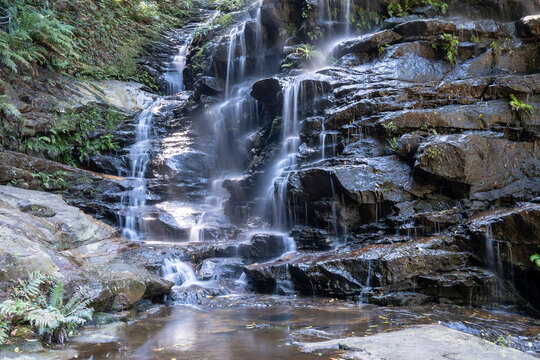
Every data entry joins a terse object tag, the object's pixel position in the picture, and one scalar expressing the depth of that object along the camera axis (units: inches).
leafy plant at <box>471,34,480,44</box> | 450.2
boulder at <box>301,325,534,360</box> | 134.0
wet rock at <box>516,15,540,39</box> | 415.8
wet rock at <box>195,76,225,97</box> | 619.8
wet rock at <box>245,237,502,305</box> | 256.8
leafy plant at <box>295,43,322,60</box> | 530.0
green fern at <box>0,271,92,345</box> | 148.8
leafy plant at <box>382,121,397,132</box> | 352.5
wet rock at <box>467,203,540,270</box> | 242.1
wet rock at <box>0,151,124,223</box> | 388.6
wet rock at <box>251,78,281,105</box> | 477.7
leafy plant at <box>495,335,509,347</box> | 179.6
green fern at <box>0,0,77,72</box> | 447.5
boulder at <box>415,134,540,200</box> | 302.2
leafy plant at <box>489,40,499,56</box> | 426.9
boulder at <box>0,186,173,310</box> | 184.4
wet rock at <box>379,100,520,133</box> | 343.3
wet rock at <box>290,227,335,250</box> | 336.5
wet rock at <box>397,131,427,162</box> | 329.4
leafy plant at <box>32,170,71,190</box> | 413.1
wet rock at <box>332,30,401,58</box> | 473.7
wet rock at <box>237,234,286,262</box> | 346.3
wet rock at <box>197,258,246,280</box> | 319.6
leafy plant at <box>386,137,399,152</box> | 345.3
